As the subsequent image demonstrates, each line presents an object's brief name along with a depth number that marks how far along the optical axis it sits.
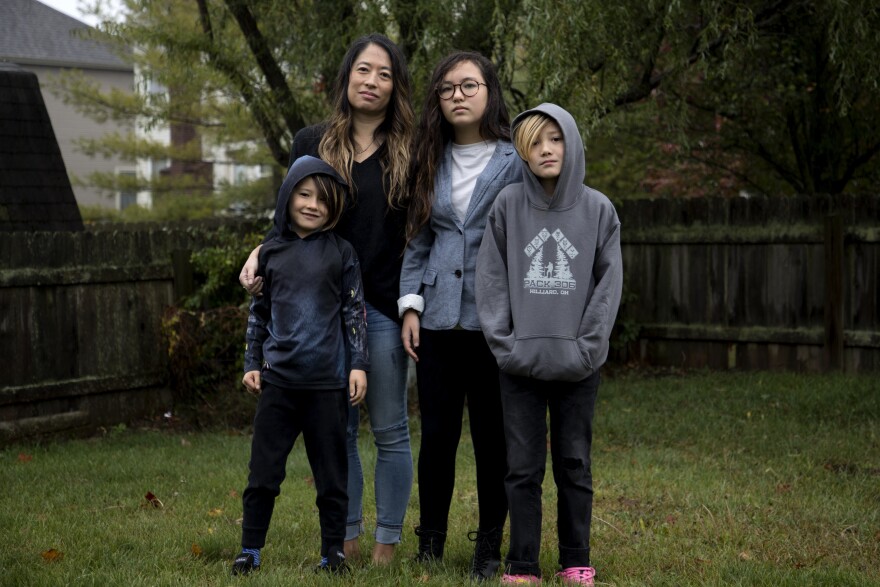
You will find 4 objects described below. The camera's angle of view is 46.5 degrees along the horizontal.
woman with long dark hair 4.04
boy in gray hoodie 3.65
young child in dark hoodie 3.86
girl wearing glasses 3.91
